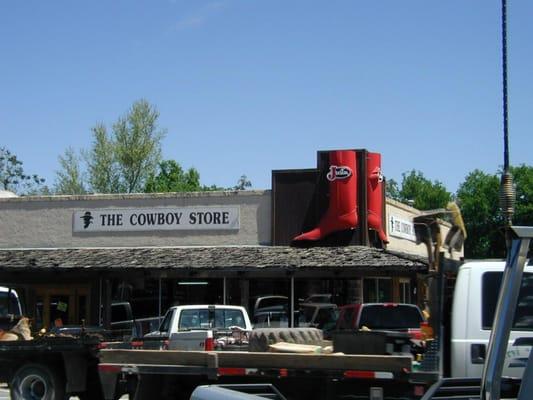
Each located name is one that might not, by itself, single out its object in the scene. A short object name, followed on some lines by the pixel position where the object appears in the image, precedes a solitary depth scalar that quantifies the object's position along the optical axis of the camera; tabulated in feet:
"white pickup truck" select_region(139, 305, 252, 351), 53.88
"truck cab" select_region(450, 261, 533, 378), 25.16
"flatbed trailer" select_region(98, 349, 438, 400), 25.66
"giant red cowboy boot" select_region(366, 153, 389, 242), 82.64
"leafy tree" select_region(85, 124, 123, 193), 175.01
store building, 81.97
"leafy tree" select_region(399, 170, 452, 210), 239.30
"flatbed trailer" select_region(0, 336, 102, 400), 41.65
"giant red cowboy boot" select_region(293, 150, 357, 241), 81.61
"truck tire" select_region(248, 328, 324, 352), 29.71
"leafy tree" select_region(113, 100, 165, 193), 172.96
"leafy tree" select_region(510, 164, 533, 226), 182.29
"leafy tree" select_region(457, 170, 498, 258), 192.75
